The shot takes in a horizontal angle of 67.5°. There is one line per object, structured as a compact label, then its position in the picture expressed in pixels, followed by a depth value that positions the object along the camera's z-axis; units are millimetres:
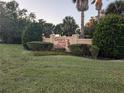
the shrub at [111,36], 8095
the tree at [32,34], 11987
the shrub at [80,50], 8956
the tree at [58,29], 19257
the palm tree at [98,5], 12550
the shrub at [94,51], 8204
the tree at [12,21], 16170
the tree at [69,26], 18334
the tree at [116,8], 12633
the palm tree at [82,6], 11717
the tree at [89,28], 13510
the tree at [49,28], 18441
